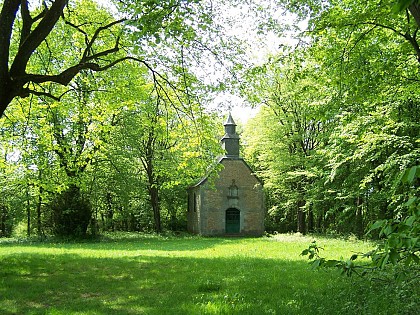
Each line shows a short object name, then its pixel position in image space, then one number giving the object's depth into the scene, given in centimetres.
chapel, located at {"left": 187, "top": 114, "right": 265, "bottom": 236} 3133
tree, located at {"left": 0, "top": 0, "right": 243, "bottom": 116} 593
